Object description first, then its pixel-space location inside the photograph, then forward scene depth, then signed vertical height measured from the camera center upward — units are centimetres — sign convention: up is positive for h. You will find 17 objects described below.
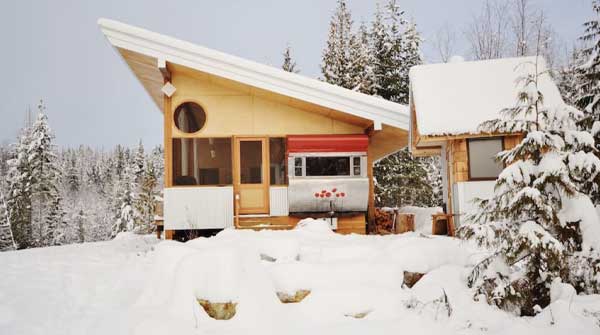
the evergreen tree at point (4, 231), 2472 -222
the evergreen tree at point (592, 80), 706 +201
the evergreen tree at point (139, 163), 3468 +182
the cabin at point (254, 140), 1059 +106
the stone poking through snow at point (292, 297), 539 -130
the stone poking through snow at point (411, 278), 588 -121
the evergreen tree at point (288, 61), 3022 +796
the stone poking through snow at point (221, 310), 492 -132
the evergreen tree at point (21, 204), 2822 -91
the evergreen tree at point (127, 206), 3209 -131
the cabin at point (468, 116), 905 +126
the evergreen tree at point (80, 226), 4025 -338
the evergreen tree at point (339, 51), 2512 +754
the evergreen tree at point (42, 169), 2923 +124
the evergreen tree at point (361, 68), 2280 +580
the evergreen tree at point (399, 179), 2200 +12
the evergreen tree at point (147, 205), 2562 -109
